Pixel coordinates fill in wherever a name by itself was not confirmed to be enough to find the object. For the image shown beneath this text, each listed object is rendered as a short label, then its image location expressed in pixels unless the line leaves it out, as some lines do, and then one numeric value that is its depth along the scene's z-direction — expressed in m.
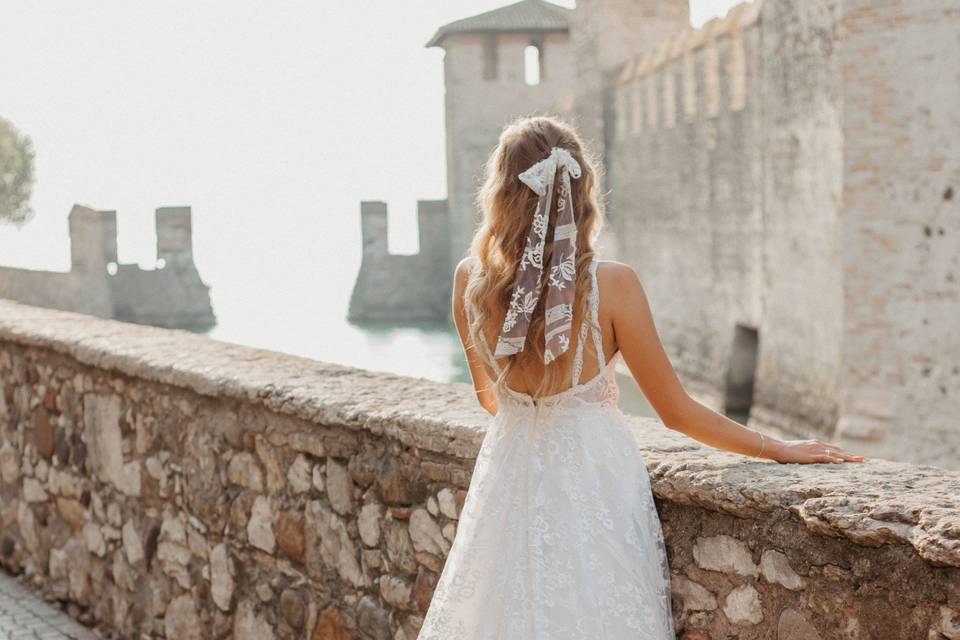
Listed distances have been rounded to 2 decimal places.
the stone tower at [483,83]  32.41
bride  2.26
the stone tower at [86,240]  29.94
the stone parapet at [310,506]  2.05
